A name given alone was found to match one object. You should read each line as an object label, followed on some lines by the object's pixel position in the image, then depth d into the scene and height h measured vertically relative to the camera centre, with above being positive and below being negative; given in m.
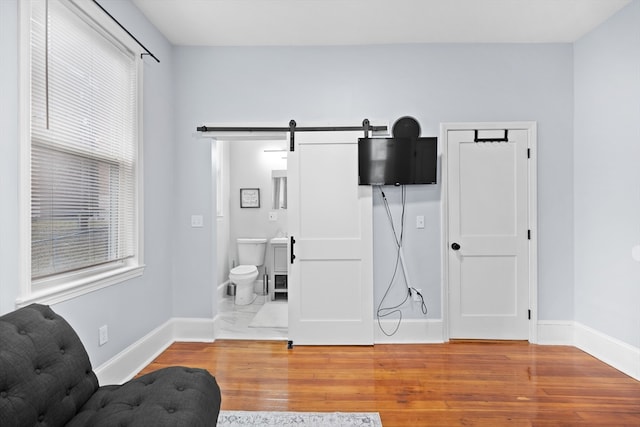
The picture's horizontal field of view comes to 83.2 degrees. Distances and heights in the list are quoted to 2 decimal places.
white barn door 3.49 -0.19
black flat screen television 3.41 +0.50
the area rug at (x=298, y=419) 2.13 -1.24
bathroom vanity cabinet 5.12 -0.82
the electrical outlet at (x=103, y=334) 2.45 -0.83
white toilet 4.70 -0.74
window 1.99 +0.40
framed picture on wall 5.49 +0.24
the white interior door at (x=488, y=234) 3.52 -0.20
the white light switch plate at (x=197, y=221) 3.60 -0.07
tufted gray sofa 1.25 -0.70
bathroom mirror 5.38 +0.37
